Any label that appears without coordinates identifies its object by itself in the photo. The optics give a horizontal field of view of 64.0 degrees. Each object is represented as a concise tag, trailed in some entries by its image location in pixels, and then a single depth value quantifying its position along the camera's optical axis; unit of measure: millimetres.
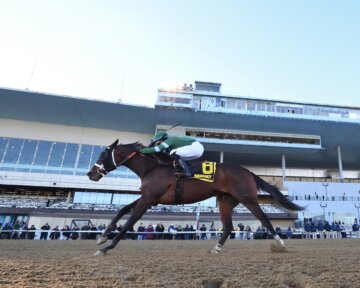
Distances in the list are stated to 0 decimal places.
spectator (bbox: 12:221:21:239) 16847
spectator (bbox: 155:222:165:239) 18438
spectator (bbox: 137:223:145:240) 18800
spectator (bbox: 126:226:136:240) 17511
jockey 5757
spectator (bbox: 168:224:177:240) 17594
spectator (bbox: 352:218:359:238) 21584
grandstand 38625
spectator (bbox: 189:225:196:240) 19141
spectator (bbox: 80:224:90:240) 17547
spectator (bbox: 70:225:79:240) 17288
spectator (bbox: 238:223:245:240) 19594
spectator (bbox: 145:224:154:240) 17533
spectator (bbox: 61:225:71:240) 18156
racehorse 5422
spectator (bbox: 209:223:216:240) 21238
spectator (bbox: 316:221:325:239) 22038
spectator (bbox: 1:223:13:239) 16728
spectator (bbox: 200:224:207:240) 19741
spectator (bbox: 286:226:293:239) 19953
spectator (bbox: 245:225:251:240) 19769
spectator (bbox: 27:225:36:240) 17044
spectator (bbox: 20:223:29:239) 17317
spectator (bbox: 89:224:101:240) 17861
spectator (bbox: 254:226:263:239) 19572
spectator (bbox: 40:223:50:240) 17472
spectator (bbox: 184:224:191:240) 18670
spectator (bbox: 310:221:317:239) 20892
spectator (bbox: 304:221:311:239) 20800
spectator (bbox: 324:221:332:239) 21055
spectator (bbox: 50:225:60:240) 17100
